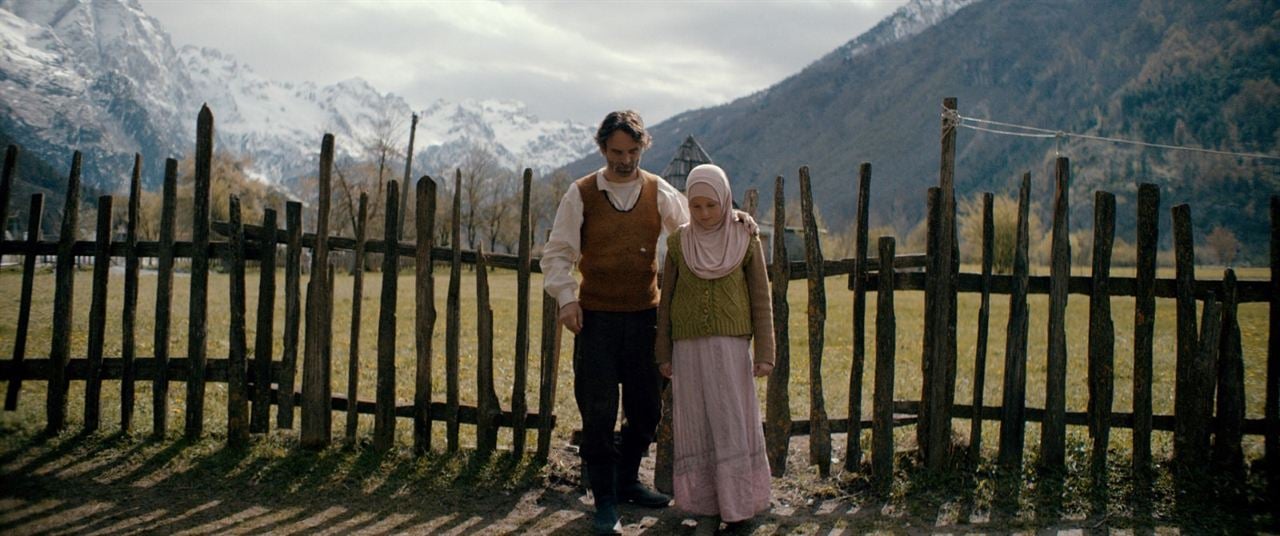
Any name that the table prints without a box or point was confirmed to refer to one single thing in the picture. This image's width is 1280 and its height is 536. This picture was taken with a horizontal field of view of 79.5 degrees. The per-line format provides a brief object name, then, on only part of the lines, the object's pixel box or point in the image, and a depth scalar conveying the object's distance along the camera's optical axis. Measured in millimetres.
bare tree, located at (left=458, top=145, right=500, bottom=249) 57288
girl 4043
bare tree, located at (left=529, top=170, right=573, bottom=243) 74250
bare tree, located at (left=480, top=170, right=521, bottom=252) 61328
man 4254
